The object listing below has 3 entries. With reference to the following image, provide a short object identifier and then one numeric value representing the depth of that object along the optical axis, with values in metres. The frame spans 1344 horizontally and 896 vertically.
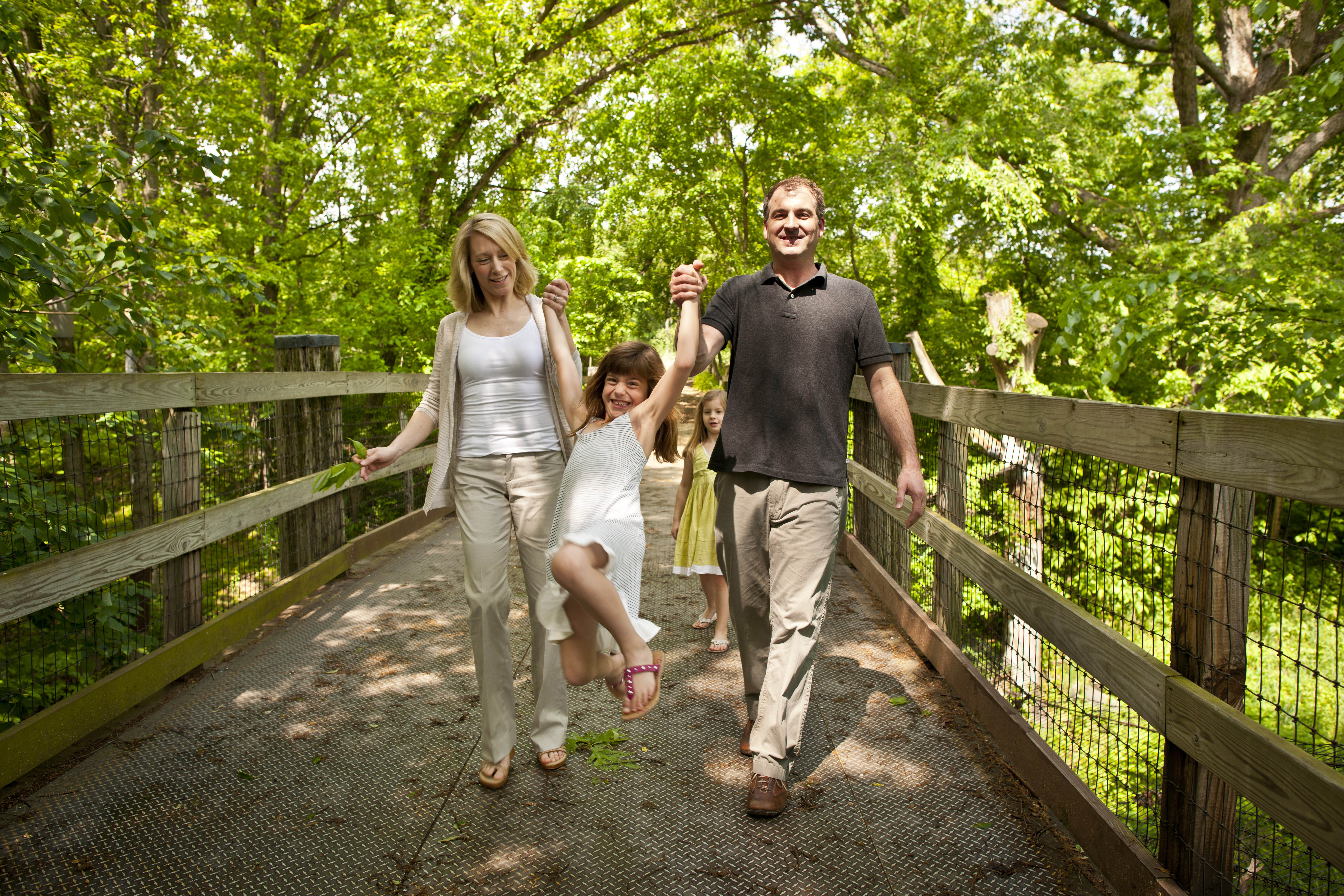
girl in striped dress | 2.48
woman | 2.98
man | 2.94
